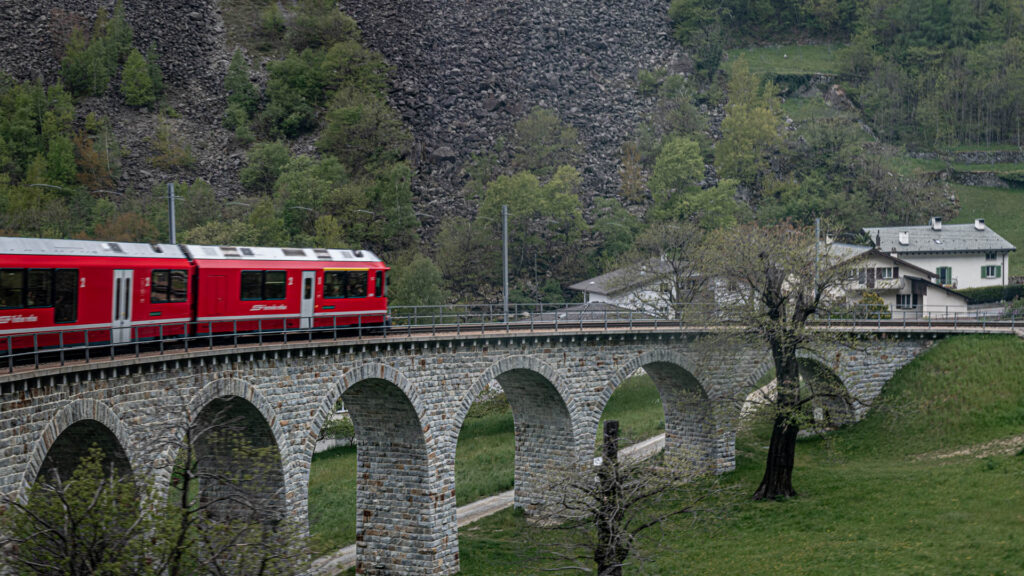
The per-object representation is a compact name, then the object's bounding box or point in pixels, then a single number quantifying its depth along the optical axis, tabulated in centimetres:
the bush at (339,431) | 5994
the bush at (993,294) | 7256
